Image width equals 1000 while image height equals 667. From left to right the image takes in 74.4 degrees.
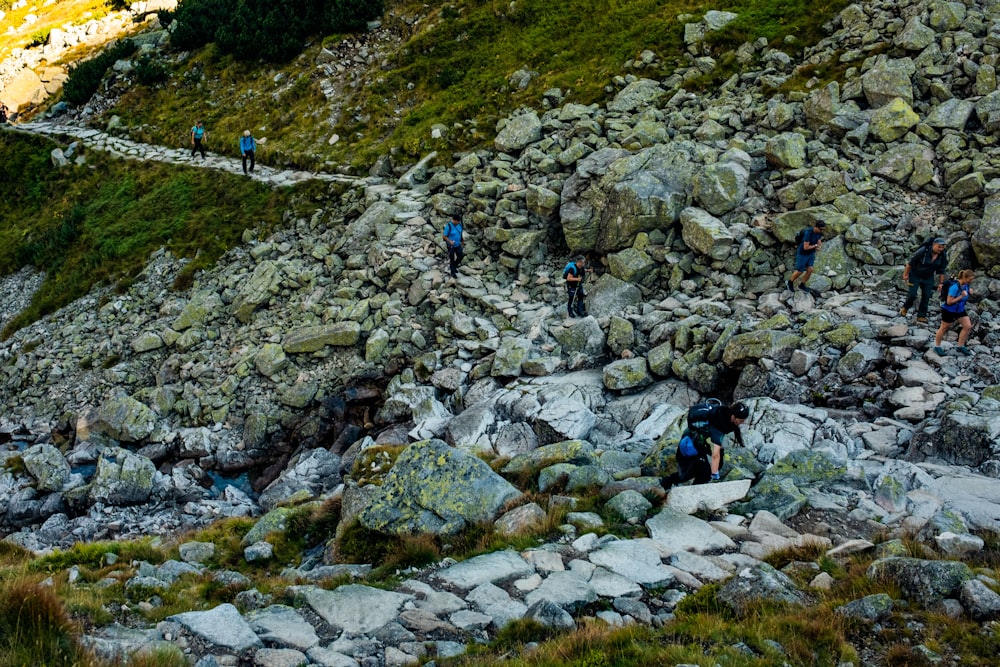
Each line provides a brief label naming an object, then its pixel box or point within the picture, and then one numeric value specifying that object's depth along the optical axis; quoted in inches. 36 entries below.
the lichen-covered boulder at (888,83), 916.6
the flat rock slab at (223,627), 331.6
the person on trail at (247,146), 1299.2
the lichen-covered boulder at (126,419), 904.3
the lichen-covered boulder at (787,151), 903.1
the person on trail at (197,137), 1422.2
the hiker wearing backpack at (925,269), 681.6
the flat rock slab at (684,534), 430.9
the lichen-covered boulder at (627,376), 742.5
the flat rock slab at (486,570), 406.9
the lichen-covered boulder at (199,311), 1032.2
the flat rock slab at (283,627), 339.0
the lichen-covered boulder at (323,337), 925.2
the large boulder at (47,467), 810.8
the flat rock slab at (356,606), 362.0
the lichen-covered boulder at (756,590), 343.1
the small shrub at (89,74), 1819.6
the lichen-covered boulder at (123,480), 778.8
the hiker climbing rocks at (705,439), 480.1
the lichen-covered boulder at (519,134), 1099.9
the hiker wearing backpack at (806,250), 764.0
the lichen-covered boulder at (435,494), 482.3
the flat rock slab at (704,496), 478.0
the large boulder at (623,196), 900.0
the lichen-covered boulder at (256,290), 1015.0
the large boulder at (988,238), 722.8
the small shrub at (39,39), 2217.0
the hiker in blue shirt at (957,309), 625.6
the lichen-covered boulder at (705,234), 848.3
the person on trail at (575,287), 858.1
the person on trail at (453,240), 947.3
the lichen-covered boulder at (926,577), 330.3
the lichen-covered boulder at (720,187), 887.1
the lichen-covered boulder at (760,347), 692.7
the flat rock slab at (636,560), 393.4
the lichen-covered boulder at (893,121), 886.4
